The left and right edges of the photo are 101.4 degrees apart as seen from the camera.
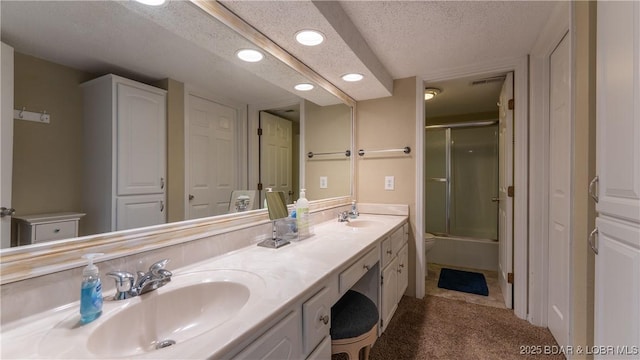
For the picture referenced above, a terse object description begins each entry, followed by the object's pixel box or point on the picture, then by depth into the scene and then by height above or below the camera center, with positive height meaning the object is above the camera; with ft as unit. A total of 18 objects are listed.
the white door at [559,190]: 5.00 -0.25
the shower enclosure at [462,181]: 12.30 -0.14
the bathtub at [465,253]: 10.07 -3.00
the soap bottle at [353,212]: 7.66 -1.00
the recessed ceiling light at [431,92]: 8.84 +2.97
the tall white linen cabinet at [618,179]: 2.76 -0.01
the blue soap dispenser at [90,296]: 2.12 -0.97
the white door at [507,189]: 6.86 -0.31
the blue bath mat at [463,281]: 8.30 -3.54
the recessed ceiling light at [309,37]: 4.49 +2.50
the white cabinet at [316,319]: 2.78 -1.60
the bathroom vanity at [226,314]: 1.88 -1.18
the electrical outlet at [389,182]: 7.99 -0.14
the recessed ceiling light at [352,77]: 6.37 +2.51
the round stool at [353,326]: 3.77 -2.21
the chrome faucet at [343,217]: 7.04 -1.06
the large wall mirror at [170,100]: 2.24 +1.01
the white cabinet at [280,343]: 2.09 -1.44
